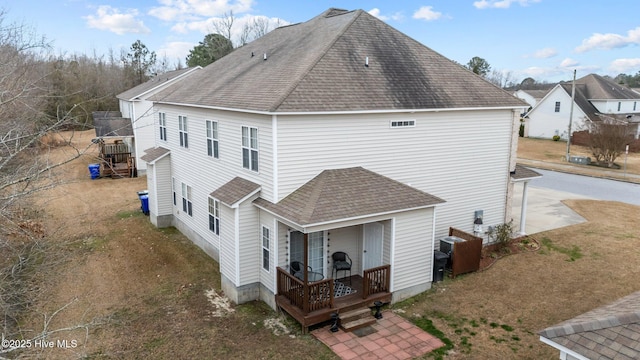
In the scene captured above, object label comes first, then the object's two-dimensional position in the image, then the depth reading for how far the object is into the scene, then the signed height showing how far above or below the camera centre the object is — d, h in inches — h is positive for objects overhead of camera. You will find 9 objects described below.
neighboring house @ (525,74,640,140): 1947.6 -0.6
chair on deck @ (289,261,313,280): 476.9 -177.9
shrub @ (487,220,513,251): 633.6 -185.7
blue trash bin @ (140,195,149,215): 836.6 -190.9
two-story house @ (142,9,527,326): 459.5 -66.0
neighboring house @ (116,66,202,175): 1187.3 -24.1
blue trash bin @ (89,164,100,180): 1184.2 -181.1
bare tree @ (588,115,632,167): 1354.6 -106.6
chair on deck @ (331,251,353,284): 494.3 -177.8
